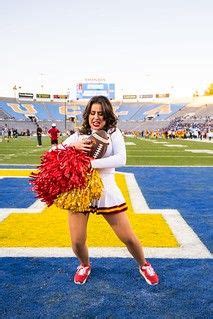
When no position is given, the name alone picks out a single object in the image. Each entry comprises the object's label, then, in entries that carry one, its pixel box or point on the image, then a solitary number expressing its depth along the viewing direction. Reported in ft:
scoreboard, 285.64
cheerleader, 10.19
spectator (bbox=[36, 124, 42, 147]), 82.92
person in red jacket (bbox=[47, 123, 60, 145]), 57.82
